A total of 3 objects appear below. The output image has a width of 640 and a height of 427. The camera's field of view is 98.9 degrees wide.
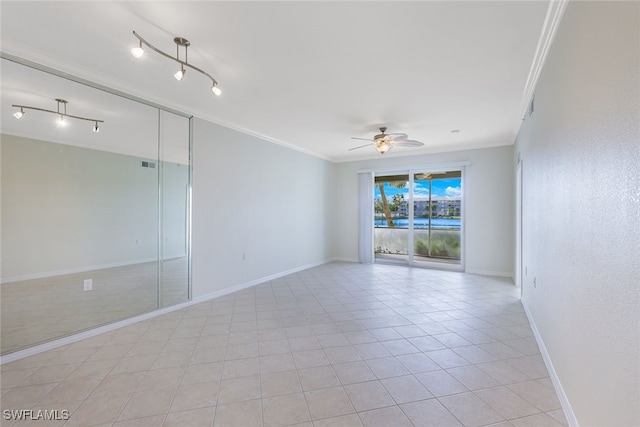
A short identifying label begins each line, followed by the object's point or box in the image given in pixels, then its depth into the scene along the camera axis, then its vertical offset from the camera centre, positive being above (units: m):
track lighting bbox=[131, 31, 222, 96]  2.18 +1.45
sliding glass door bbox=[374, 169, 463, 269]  6.38 -0.11
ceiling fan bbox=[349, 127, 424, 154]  4.29 +1.17
